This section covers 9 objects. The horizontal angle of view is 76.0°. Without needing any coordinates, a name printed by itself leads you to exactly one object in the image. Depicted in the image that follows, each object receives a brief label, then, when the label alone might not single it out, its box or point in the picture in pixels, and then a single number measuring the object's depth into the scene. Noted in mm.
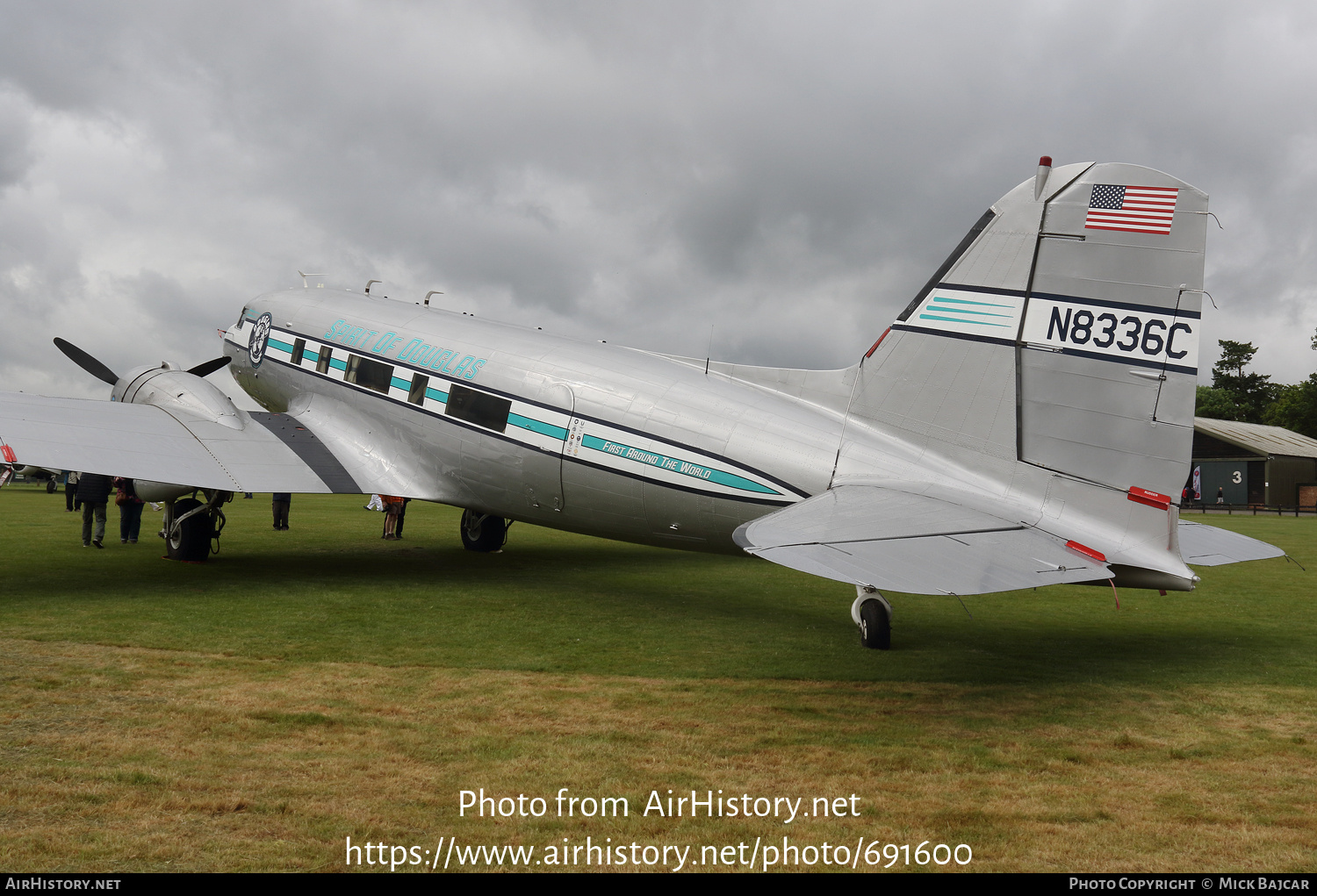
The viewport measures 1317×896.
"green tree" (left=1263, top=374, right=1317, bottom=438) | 72750
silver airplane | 6984
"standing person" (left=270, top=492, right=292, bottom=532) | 19797
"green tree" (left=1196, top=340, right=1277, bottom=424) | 83375
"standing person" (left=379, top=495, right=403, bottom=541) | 18500
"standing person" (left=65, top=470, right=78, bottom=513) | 22891
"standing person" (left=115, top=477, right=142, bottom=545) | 15781
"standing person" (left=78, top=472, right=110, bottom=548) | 15227
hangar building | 54969
